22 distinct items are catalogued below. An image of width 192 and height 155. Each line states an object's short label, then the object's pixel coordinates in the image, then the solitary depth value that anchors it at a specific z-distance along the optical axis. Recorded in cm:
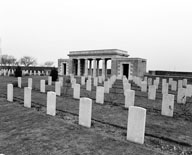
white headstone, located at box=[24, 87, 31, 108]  675
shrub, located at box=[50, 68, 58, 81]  1819
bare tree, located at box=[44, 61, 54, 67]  9150
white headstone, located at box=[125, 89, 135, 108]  693
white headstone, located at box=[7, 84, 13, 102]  773
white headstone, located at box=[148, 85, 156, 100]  890
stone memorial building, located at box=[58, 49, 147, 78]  2533
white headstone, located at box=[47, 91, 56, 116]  575
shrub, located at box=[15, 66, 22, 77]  2255
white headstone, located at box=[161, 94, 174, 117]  593
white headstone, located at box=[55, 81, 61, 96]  957
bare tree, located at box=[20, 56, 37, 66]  7819
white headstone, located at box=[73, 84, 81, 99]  899
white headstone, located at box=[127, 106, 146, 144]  371
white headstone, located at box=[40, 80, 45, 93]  1072
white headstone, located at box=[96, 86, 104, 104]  797
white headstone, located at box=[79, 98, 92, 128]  474
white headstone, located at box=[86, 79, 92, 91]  1204
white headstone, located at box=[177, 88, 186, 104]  797
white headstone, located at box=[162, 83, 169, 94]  1052
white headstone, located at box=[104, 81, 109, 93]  1128
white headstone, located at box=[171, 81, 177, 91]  1294
